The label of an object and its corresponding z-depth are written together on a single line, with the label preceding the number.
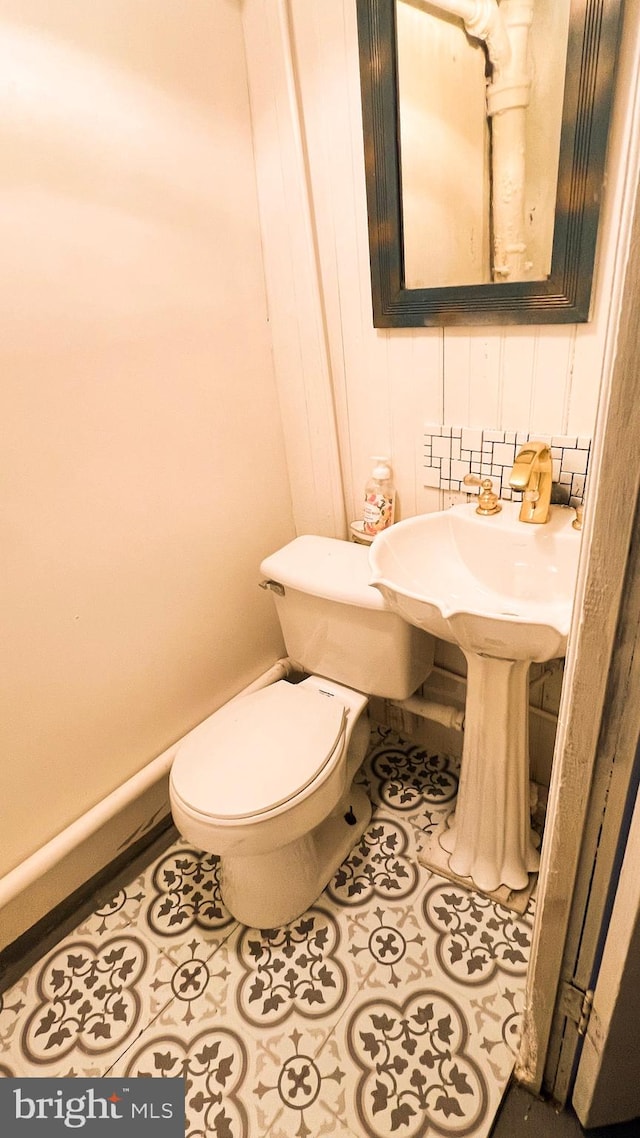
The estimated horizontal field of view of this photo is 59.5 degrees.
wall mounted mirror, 0.94
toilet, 1.15
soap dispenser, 1.46
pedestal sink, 1.10
